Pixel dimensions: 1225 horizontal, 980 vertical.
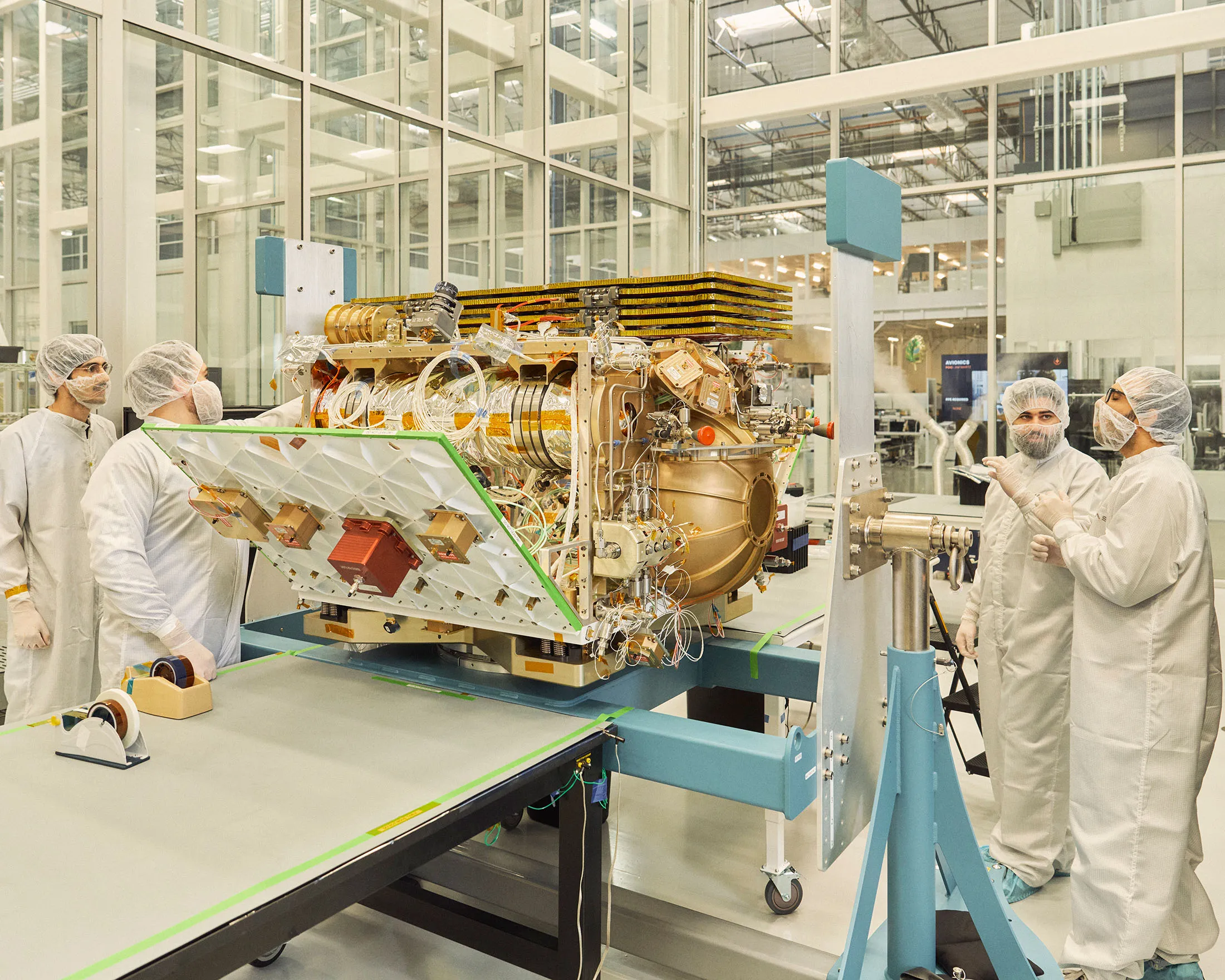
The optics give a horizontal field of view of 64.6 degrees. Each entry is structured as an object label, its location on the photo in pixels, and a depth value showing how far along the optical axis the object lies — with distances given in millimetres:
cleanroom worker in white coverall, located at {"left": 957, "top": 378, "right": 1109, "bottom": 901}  2818
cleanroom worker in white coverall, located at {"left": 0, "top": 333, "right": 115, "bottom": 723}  2918
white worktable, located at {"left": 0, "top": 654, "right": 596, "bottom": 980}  1289
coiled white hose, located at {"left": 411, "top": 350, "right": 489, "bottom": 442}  2234
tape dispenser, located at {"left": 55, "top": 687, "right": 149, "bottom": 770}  1795
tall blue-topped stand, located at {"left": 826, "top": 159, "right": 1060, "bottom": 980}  1780
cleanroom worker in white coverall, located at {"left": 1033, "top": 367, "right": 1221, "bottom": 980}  2271
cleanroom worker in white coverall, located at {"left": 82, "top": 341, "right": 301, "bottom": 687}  2297
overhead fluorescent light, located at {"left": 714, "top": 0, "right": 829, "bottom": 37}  7816
